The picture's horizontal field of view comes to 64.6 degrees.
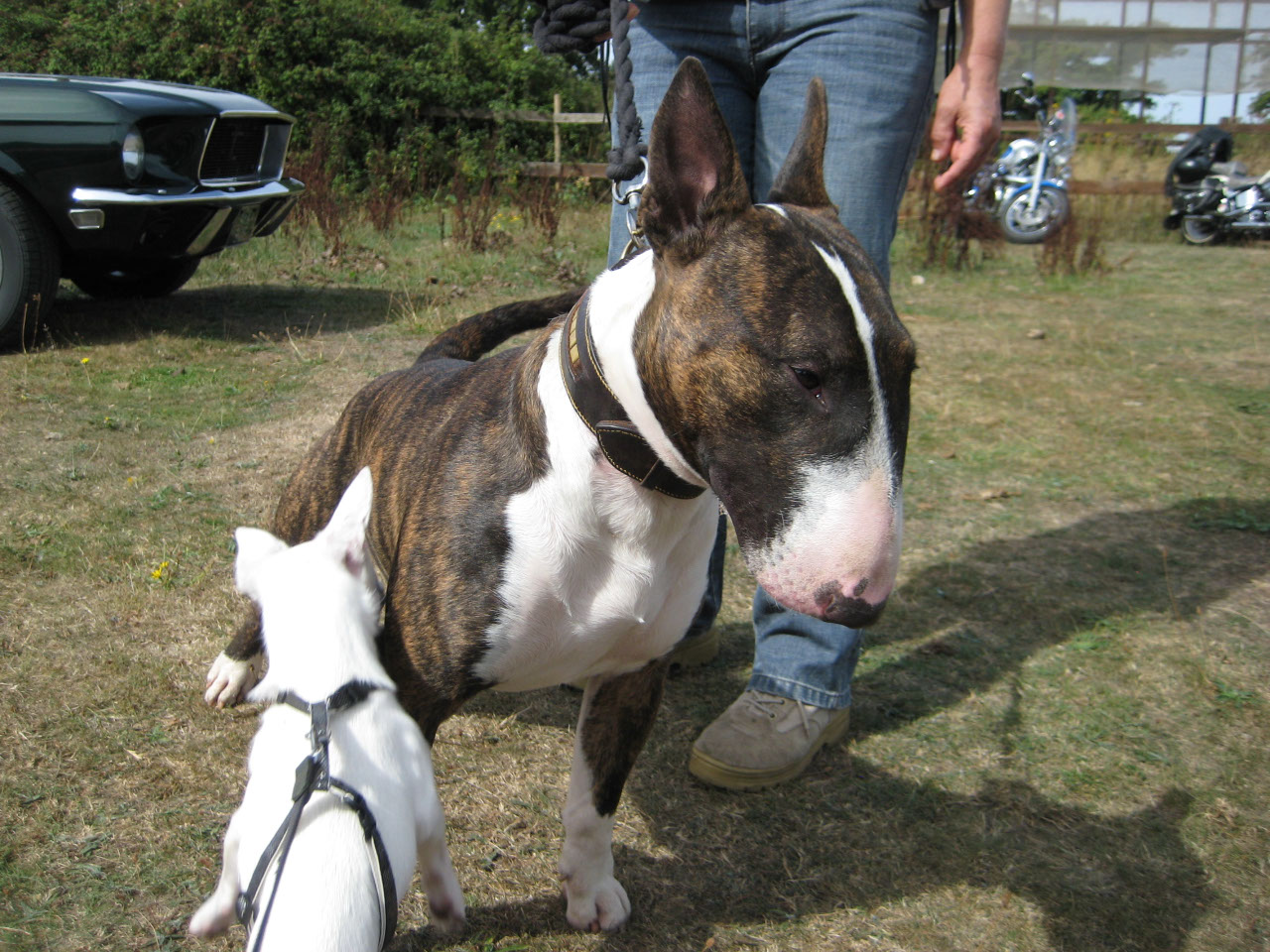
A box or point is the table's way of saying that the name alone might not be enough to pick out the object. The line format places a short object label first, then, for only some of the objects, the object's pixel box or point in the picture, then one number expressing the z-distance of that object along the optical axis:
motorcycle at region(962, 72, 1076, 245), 11.48
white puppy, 1.39
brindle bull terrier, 1.46
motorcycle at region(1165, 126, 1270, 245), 11.71
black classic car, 4.85
